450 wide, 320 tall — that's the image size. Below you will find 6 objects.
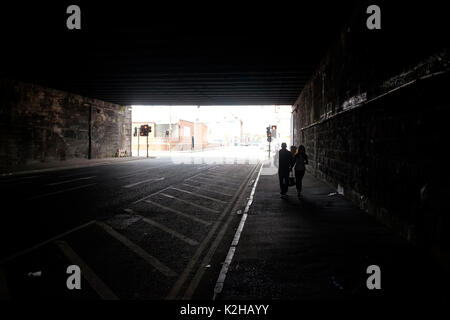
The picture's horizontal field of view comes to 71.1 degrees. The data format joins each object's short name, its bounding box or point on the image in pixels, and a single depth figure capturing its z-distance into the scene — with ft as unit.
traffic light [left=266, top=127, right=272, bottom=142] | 105.09
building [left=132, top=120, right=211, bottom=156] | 196.54
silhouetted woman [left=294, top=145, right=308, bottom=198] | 37.09
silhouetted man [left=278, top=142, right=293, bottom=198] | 36.68
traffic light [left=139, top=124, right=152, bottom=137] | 124.26
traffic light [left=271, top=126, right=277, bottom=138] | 106.96
